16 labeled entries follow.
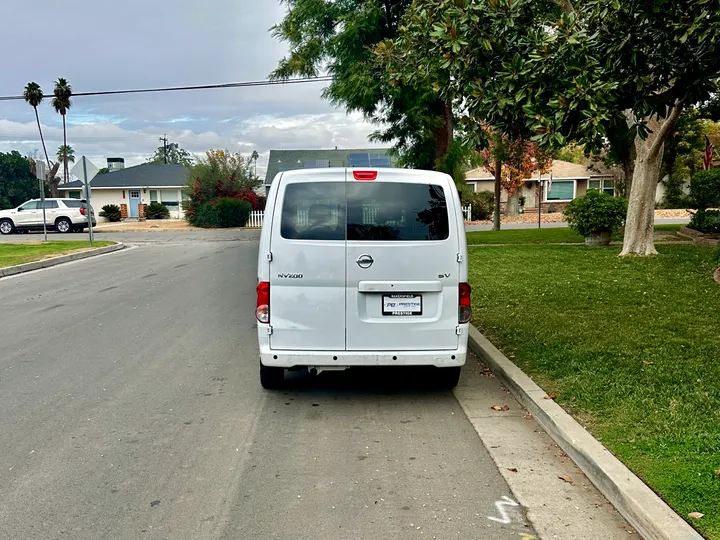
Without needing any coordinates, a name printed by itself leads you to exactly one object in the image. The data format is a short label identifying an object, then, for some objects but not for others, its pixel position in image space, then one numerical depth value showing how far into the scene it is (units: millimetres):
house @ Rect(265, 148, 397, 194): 48188
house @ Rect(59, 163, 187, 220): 50844
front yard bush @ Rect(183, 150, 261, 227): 38062
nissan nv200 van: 5613
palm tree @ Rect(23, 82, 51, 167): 48812
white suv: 33469
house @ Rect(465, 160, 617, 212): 48156
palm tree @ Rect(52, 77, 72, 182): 50469
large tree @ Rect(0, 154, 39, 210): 57812
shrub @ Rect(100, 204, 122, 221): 47875
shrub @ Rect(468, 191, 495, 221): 40625
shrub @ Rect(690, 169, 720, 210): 19109
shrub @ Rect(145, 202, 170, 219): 49438
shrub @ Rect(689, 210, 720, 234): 18172
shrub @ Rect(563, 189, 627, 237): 17656
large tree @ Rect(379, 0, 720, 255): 5406
